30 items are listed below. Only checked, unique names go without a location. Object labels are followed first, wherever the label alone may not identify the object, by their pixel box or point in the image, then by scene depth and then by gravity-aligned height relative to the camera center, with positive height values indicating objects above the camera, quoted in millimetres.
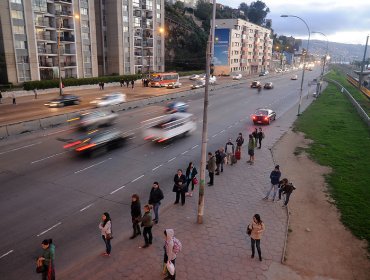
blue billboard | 106375 +3001
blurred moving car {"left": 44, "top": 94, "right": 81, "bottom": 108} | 36688 -5356
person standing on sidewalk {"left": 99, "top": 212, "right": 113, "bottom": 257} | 9445 -4889
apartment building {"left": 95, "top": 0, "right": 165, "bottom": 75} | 73312 +4441
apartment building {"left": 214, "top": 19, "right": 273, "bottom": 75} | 106875 +3333
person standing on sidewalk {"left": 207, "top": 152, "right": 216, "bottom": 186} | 15070 -4986
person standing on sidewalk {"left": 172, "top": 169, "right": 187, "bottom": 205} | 12984 -5082
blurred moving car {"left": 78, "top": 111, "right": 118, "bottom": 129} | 25156 -5015
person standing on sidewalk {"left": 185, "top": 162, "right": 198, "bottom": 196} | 14312 -5174
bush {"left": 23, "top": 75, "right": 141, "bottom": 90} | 49094 -4821
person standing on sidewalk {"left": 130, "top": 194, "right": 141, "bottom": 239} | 10641 -5029
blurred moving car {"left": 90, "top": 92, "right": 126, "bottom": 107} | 35856 -5070
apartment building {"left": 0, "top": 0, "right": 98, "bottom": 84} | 49906 +2166
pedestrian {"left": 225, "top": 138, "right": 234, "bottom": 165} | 18622 -5539
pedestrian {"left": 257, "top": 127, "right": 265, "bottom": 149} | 21881 -5233
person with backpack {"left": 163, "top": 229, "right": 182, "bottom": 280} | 8445 -4830
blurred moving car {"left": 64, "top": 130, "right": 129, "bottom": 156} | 19062 -5294
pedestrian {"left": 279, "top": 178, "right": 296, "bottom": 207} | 13094 -5126
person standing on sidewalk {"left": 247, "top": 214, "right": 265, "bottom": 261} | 9523 -4952
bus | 63000 -4676
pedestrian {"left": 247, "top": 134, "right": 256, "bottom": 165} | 18403 -5193
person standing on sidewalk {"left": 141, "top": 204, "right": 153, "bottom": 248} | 9953 -4978
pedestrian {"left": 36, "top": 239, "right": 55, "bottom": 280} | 7941 -4937
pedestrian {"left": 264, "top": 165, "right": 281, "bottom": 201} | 13609 -4980
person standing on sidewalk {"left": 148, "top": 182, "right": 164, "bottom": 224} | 11406 -4795
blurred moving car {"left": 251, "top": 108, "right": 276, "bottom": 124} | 30156 -5427
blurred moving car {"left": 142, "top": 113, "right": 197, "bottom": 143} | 22672 -5104
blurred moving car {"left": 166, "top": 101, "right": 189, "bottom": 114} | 32031 -5052
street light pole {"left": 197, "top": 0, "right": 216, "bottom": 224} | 11672 -4007
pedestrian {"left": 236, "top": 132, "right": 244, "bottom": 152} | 19173 -4937
